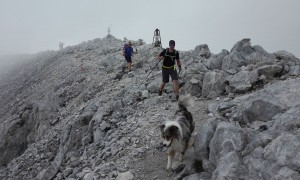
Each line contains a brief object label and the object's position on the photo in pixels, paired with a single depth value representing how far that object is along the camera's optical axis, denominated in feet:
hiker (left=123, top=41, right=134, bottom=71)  68.39
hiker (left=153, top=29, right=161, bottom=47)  81.07
